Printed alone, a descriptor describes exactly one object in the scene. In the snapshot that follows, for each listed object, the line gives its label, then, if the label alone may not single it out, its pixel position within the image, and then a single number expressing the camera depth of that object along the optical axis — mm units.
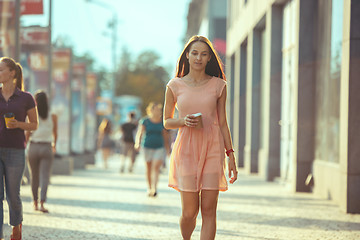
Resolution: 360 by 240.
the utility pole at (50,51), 16438
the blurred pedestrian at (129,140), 23000
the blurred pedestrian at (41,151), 10359
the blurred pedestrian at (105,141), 27078
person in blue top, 13343
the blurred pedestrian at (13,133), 6848
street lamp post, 59169
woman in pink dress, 5559
